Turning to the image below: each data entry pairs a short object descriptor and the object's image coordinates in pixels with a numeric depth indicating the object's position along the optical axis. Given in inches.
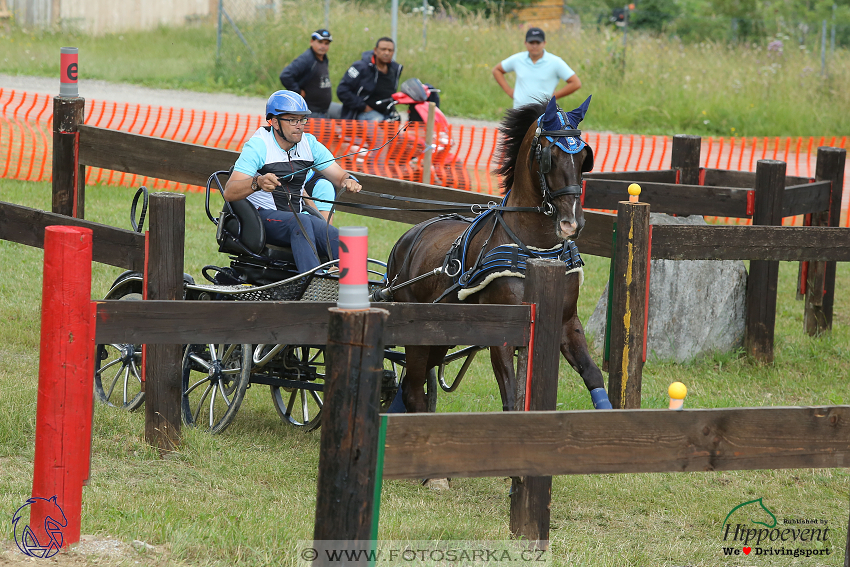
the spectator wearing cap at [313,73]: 961.5
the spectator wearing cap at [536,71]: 892.6
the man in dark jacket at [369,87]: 976.9
